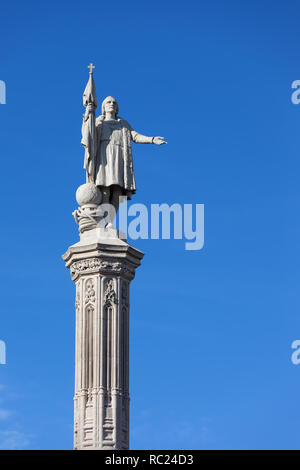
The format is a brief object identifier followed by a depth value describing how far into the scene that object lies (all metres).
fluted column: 42.28
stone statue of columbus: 45.47
